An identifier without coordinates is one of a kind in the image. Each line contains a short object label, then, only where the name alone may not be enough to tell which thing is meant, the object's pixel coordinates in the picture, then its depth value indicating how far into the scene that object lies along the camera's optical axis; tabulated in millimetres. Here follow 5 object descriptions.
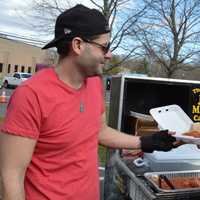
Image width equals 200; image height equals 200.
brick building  43029
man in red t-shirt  1375
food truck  2194
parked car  29197
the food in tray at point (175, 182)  2170
